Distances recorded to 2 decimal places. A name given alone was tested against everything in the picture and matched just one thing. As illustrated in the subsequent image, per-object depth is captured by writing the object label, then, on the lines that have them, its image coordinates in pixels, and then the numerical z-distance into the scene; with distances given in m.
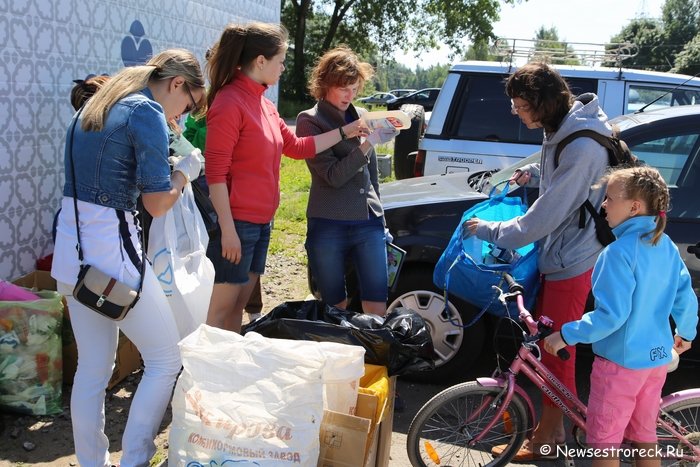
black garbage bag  3.13
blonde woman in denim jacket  2.53
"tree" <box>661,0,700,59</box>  61.30
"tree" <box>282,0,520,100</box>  36.22
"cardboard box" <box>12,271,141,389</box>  4.06
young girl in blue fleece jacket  2.73
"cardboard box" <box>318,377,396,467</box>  2.54
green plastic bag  3.70
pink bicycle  3.15
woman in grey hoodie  3.22
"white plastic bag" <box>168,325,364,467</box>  2.41
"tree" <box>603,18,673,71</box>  59.00
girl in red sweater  3.31
